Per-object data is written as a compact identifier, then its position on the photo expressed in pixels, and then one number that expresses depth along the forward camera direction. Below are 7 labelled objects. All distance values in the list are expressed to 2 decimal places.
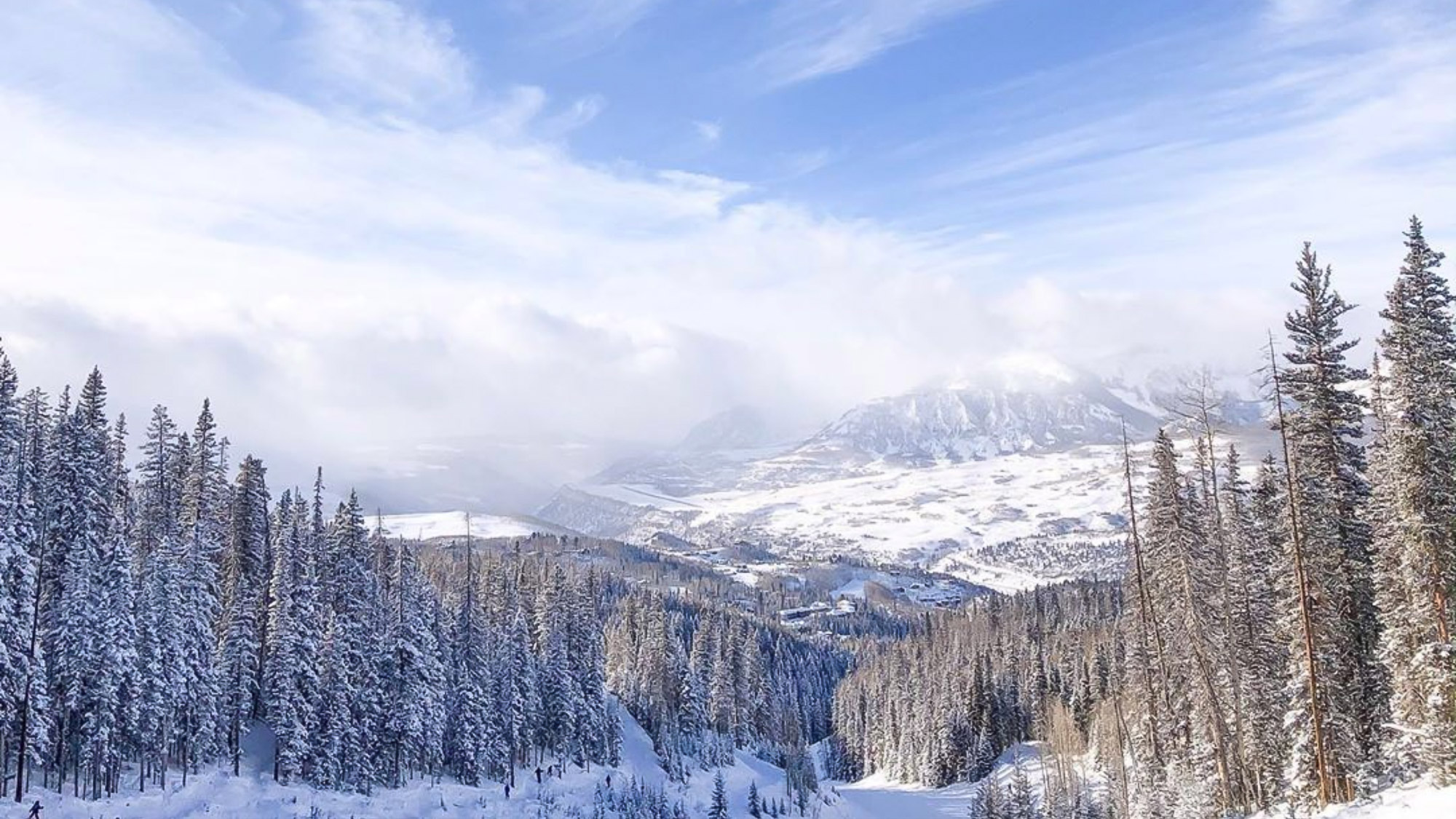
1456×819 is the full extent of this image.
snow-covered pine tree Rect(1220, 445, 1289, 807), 42.75
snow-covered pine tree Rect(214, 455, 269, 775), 63.78
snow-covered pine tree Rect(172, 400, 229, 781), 57.44
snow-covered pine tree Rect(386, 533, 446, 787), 71.38
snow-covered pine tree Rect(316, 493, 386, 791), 64.75
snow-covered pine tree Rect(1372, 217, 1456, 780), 30.27
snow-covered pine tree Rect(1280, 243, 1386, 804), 34.78
